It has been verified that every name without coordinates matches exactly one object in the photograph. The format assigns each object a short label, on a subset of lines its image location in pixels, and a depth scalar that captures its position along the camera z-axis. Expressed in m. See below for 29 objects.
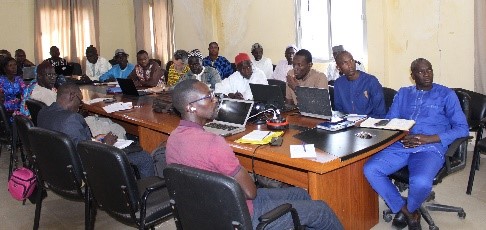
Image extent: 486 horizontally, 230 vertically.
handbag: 3.45
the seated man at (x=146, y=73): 6.21
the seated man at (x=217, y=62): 6.76
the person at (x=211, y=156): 2.16
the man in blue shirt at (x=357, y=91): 3.81
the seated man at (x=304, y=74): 4.34
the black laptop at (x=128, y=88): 5.15
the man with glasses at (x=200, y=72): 5.45
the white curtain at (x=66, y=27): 9.36
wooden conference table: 2.57
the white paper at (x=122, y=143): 3.70
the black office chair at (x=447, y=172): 3.12
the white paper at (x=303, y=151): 2.56
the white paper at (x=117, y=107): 4.48
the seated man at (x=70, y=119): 3.18
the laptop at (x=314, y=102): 3.39
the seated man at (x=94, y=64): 8.39
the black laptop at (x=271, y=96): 3.74
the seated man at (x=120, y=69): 6.93
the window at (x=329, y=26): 6.40
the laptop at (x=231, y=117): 3.26
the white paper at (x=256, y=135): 2.96
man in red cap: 4.93
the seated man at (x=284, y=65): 6.46
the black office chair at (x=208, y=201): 1.85
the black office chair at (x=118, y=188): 2.47
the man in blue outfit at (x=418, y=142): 3.06
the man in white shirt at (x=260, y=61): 7.09
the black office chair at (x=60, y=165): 2.83
